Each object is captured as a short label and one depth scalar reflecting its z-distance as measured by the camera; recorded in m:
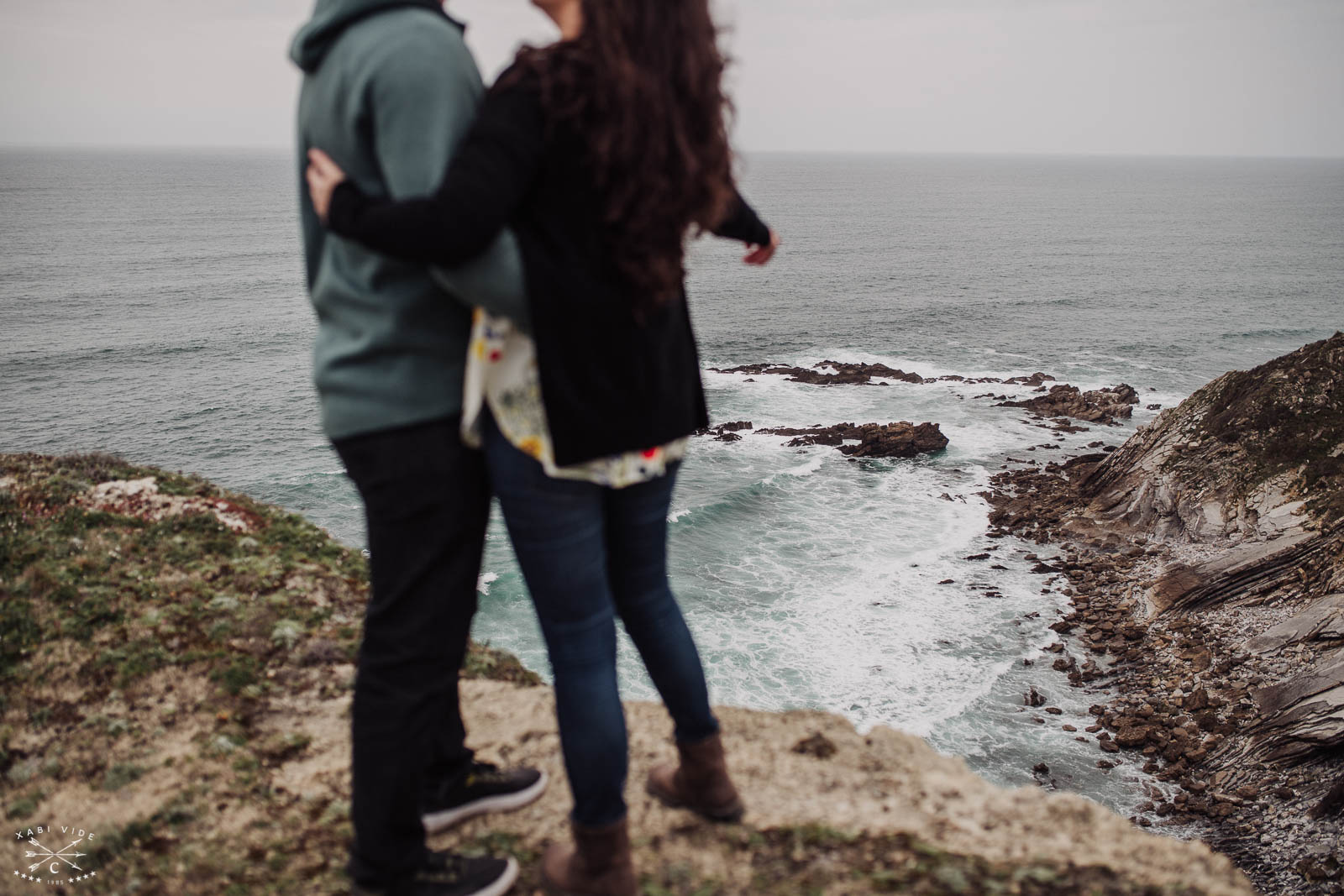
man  2.16
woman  2.06
